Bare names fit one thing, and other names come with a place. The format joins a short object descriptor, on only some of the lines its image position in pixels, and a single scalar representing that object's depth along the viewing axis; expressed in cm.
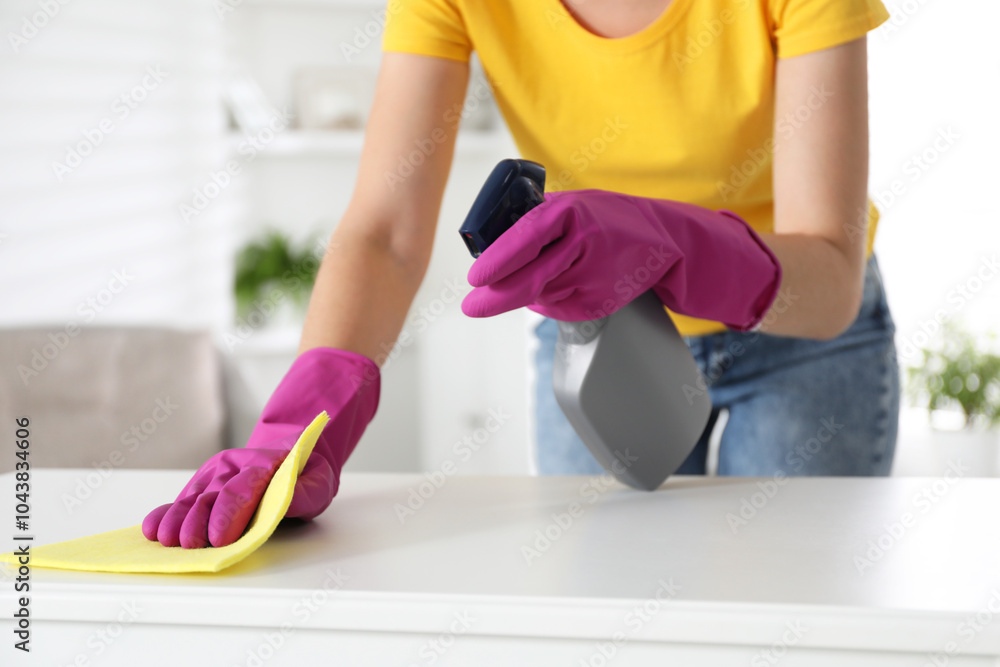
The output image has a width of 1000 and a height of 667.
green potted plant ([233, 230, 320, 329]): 282
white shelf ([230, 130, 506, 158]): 276
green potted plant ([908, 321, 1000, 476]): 208
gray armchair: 228
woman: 59
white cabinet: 274
